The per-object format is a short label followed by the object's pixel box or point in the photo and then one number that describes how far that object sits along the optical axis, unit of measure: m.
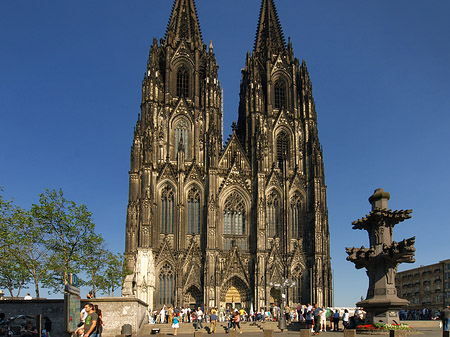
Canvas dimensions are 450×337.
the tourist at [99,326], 14.48
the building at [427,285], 89.76
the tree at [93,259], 45.06
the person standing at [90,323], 13.13
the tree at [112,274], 49.81
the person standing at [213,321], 35.38
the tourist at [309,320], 32.91
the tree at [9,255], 39.84
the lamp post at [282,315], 35.31
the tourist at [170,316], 43.97
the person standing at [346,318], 32.05
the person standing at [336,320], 31.91
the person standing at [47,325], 23.68
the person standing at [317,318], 28.28
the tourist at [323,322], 31.72
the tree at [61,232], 42.66
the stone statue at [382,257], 24.39
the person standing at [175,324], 33.97
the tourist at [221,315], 53.31
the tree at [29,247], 40.75
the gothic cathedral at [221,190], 55.78
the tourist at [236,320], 33.67
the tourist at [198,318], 38.28
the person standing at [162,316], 43.80
